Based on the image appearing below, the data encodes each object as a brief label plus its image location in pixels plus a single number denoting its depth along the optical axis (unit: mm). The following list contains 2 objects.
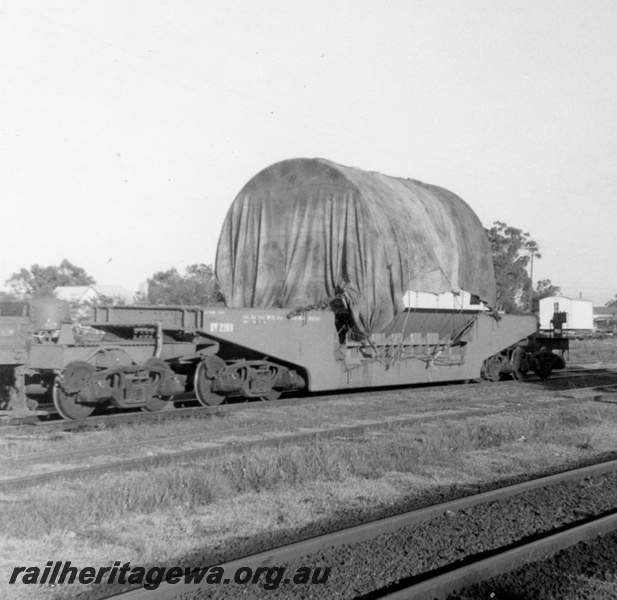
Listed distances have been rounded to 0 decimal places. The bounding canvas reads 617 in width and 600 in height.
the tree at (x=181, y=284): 29062
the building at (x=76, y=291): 57916
